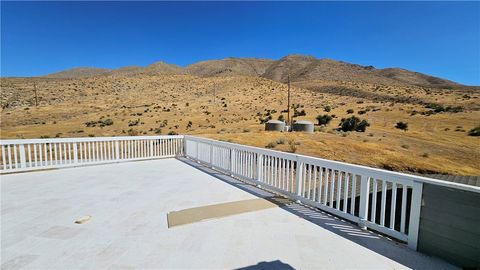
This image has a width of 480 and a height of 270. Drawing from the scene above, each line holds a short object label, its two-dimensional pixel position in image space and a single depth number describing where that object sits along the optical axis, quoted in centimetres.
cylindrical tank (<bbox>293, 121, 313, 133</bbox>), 2011
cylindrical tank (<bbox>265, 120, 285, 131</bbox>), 2055
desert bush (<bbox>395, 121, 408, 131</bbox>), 2386
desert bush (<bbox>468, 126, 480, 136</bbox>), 2083
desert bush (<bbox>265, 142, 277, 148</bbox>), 1448
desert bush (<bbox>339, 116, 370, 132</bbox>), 2197
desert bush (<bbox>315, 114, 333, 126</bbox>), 2594
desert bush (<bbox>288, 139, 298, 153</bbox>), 1375
